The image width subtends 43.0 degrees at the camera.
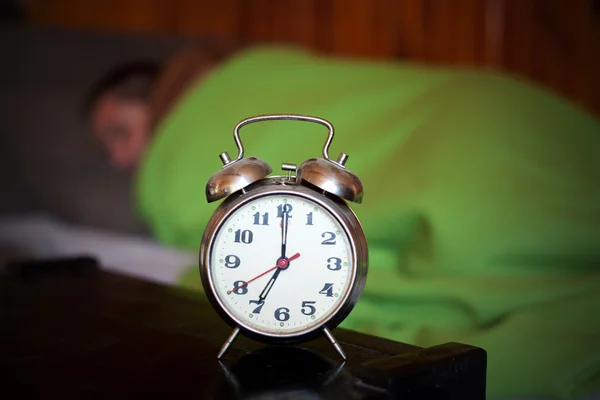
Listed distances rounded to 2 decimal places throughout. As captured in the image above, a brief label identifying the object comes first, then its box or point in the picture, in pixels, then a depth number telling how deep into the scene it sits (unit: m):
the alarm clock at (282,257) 0.73
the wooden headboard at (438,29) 1.76
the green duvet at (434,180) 0.93
